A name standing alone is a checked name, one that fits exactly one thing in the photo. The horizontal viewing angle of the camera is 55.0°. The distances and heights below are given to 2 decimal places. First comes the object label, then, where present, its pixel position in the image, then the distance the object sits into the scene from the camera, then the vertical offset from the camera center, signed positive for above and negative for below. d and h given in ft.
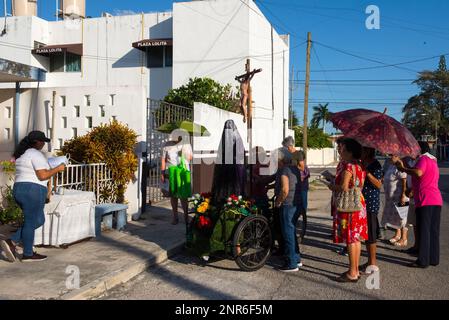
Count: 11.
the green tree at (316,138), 153.02 +4.27
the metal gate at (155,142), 33.19 +0.55
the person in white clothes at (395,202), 22.71 -2.74
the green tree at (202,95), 64.90 +8.21
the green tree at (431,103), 195.72 +22.28
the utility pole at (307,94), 69.26 +9.13
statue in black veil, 19.83 -0.97
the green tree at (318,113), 232.90 +19.96
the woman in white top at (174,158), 27.40 -0.59
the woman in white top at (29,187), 17.63 -1.61
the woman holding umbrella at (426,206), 18.91 -2.50
